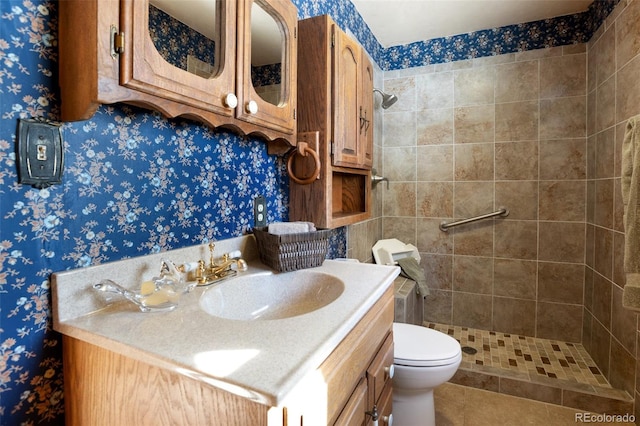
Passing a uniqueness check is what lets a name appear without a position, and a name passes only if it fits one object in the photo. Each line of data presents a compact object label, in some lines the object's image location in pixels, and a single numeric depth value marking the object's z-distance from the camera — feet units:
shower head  8.07
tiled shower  6.80
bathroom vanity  1.68
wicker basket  3.63
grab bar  8.13
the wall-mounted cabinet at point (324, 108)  4.55
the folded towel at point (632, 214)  4.24
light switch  2.10
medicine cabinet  2.08
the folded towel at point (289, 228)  3.91
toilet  4.54
